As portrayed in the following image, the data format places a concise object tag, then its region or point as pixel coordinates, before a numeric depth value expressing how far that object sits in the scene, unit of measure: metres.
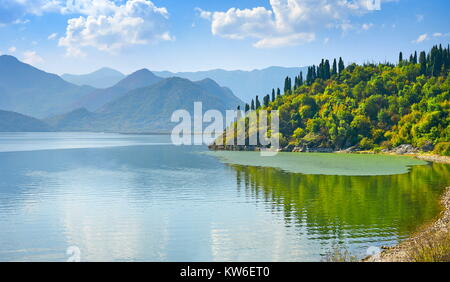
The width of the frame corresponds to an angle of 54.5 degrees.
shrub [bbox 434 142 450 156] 147.19
